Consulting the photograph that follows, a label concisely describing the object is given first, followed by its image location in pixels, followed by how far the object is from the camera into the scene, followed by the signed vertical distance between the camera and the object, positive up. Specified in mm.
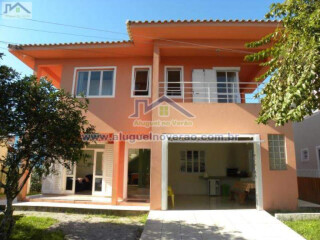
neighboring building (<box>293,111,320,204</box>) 16469 +865
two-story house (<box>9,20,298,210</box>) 13695 +2746
